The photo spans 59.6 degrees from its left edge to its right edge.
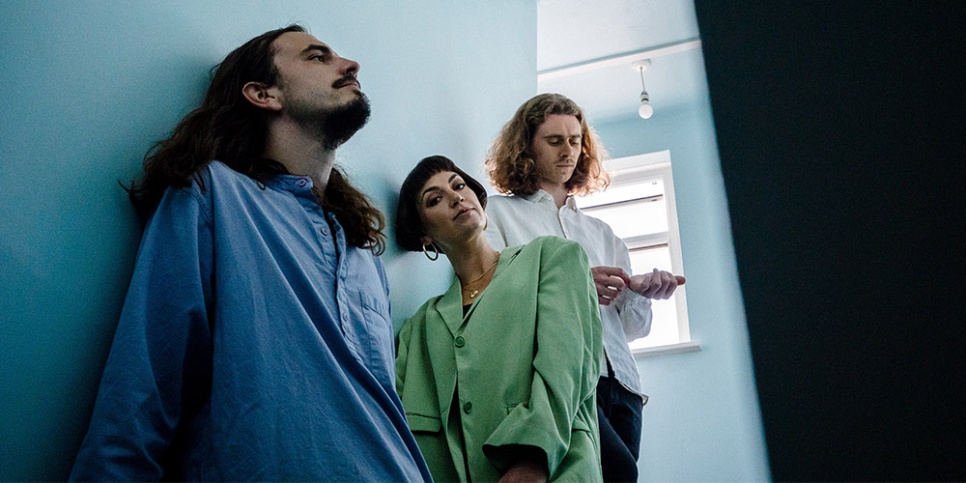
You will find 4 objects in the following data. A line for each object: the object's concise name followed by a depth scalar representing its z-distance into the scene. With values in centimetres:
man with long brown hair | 110
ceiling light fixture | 439
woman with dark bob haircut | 156
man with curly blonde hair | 207
